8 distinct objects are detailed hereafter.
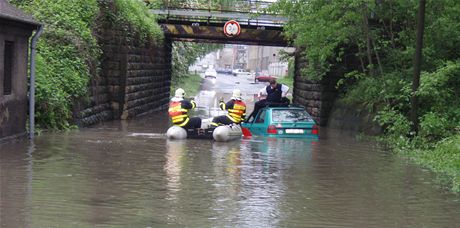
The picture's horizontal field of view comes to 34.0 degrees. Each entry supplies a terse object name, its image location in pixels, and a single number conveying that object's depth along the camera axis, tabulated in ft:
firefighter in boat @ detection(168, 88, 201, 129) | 66.85
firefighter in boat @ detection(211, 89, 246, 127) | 70.03
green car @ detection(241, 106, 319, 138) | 69.97
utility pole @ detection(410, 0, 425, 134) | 66.18
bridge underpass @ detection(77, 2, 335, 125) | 99.30
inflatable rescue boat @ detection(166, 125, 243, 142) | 66.95
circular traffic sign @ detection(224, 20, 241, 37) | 120.67
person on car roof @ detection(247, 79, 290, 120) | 78.44
